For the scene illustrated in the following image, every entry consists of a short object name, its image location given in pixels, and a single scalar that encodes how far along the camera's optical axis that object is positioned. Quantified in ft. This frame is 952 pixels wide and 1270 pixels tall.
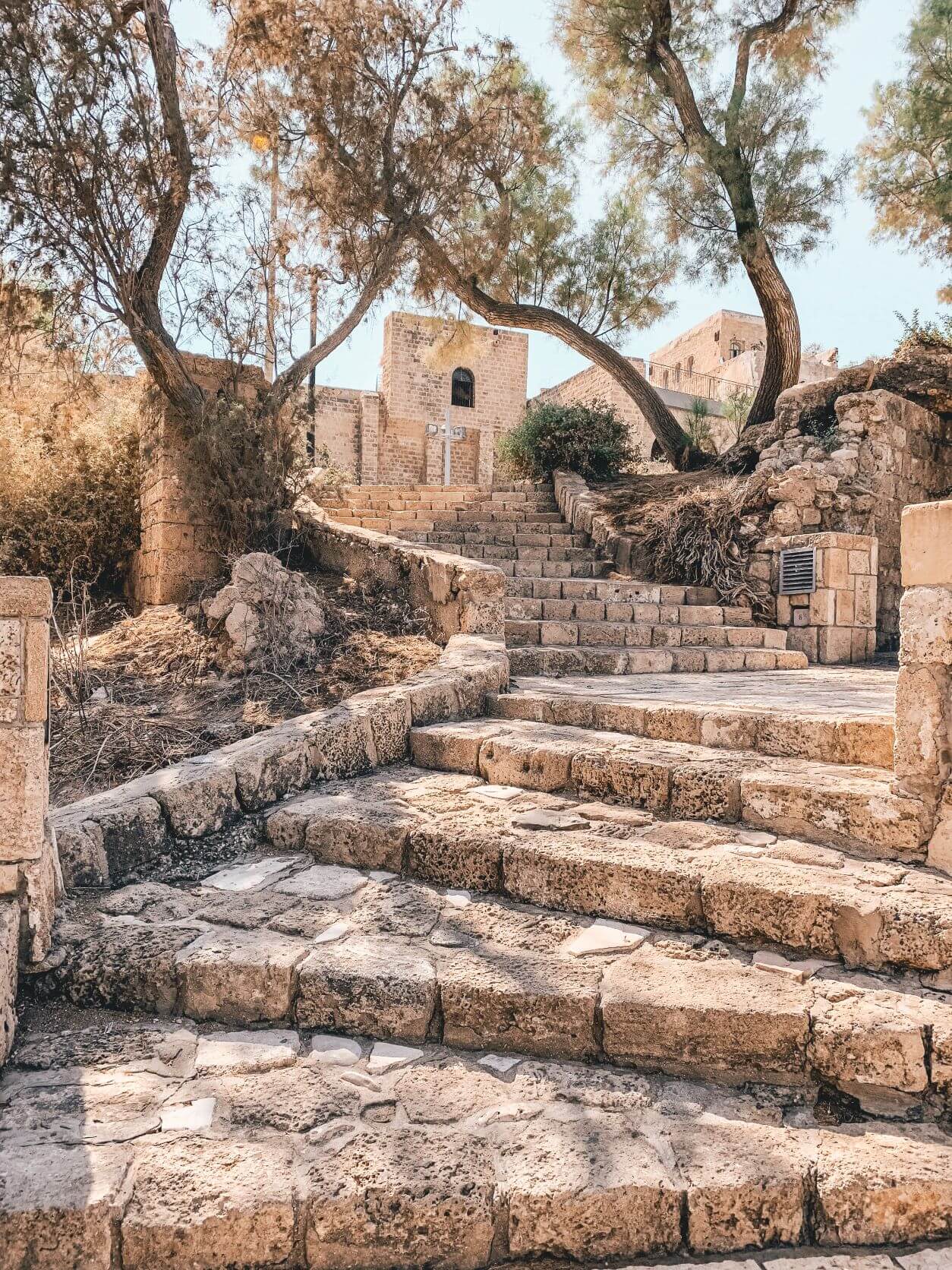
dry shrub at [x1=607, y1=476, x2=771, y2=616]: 25.26
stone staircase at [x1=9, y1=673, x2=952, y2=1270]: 5.46
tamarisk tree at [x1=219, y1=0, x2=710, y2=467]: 25.41
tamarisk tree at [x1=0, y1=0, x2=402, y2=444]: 20.06
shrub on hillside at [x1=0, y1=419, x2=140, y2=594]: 25.05
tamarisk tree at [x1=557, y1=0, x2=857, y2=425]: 38.47
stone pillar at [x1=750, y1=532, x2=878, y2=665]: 23.00
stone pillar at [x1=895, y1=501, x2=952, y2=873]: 8.29
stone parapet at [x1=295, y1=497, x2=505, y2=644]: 17.66
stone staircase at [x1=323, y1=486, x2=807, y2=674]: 19.80
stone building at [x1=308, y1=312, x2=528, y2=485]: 76.84
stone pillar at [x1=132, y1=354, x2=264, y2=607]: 22.68
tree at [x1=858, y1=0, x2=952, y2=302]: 36.68
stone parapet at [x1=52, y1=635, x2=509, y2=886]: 9.50
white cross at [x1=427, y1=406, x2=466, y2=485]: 77.46
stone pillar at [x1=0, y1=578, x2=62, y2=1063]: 7.41
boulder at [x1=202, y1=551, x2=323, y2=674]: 18.03
